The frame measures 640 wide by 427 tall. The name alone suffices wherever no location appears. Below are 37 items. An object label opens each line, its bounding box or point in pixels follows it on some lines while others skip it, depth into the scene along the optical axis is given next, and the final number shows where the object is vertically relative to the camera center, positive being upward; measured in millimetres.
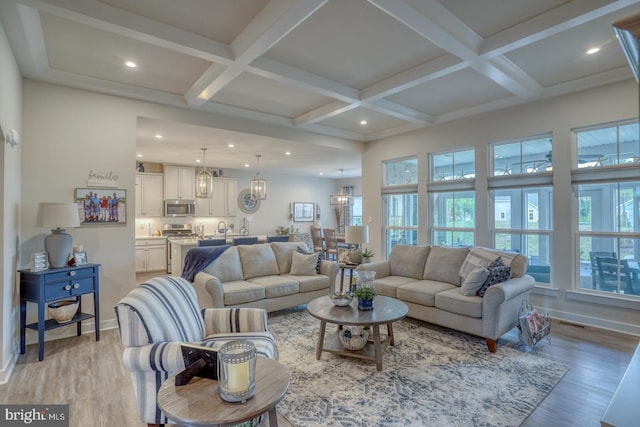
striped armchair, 1715 -734
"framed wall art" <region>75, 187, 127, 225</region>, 3713 +142
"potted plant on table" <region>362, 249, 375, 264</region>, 4927 -647
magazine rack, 3125 -1129
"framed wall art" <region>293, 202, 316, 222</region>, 10741 +136
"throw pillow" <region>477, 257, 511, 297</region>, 3312 -639
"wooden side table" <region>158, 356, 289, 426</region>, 1228 -775
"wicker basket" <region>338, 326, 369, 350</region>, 2953 -1149
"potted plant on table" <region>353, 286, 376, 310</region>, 3002 -773
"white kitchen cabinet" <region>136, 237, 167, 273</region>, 7266 -885
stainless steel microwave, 7895 +220
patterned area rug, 2141 -1350
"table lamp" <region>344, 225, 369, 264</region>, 4984 -337
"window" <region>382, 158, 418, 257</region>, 5918 +269
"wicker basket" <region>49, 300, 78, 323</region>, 3289 -976
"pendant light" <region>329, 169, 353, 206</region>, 10521 +598
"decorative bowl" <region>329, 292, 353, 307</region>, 3100 -819
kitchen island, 5859 -696
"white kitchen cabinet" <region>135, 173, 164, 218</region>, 7539 +537
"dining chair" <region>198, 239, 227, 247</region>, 4993 -415
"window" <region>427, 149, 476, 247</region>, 5145 +297
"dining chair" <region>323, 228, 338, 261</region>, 8258 -700
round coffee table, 2750 -902
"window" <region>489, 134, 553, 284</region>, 4320 +228
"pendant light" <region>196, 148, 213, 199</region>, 5984 +612
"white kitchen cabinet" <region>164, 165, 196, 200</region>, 7875 +879
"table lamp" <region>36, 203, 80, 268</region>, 3195 -79
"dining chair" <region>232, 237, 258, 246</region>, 5164 -413
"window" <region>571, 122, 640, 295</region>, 3666 +82
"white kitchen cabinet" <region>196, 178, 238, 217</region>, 8556 +425
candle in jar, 1320 -671
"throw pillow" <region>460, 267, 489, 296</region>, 3324 -704
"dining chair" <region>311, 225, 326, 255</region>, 8806 -675
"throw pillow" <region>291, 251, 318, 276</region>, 4656 -710
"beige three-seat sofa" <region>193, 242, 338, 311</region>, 3756 -852
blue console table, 3053 -737
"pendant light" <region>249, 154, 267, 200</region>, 6574 +605
